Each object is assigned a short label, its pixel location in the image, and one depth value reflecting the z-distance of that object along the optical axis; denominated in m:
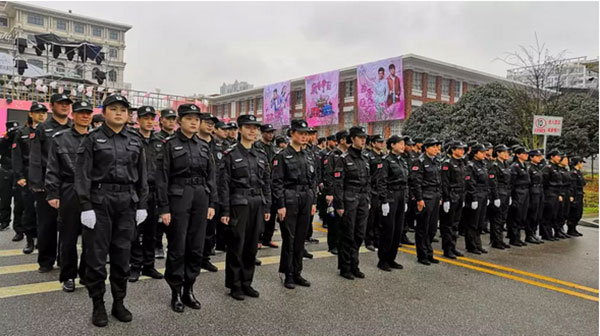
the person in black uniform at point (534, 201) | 9.04
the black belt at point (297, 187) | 5.43
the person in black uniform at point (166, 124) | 6.10
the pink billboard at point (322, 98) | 36.00
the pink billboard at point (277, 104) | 41.09
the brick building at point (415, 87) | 32.06
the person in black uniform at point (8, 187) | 7.39
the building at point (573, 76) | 20.98
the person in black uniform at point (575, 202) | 10.27
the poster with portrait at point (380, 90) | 30.77
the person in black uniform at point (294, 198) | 5.32
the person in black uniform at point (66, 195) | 4.57
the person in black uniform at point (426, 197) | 6.74
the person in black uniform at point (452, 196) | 7.26
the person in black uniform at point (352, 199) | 5.80
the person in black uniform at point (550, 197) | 9.48
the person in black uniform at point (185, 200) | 4.39
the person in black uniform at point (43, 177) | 5.32
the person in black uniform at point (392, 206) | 6.29
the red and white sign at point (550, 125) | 12.41
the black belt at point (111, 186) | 3.98
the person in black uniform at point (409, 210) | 8.42
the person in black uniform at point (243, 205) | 4.80
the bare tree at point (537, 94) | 19.48
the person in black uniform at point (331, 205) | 5.91
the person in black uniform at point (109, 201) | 3.90
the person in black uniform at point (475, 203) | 7.69
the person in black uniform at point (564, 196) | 9.87
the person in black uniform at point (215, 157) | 5.81
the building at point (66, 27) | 61.03
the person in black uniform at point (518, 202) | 8.68
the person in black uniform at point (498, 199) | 8.20
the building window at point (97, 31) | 67.88
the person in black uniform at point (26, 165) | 6.50
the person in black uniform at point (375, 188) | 6.62
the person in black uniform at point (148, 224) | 5.41
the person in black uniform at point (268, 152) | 7.67
